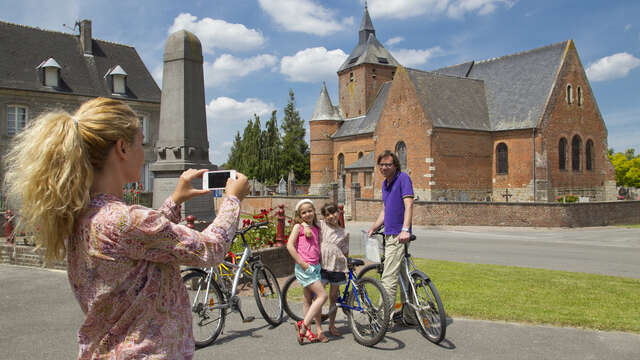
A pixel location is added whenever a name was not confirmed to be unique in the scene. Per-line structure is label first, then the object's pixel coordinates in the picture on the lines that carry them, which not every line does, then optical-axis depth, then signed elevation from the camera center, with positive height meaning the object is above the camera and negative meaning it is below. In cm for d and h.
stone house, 2884 +826
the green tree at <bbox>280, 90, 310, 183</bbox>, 6456 +749
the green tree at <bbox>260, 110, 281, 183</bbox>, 6056 +576
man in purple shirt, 580 -24
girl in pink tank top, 541 -77
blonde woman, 166 -13
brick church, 3538 +496
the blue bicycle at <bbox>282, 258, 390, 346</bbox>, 531 -132
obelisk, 1002 +181
